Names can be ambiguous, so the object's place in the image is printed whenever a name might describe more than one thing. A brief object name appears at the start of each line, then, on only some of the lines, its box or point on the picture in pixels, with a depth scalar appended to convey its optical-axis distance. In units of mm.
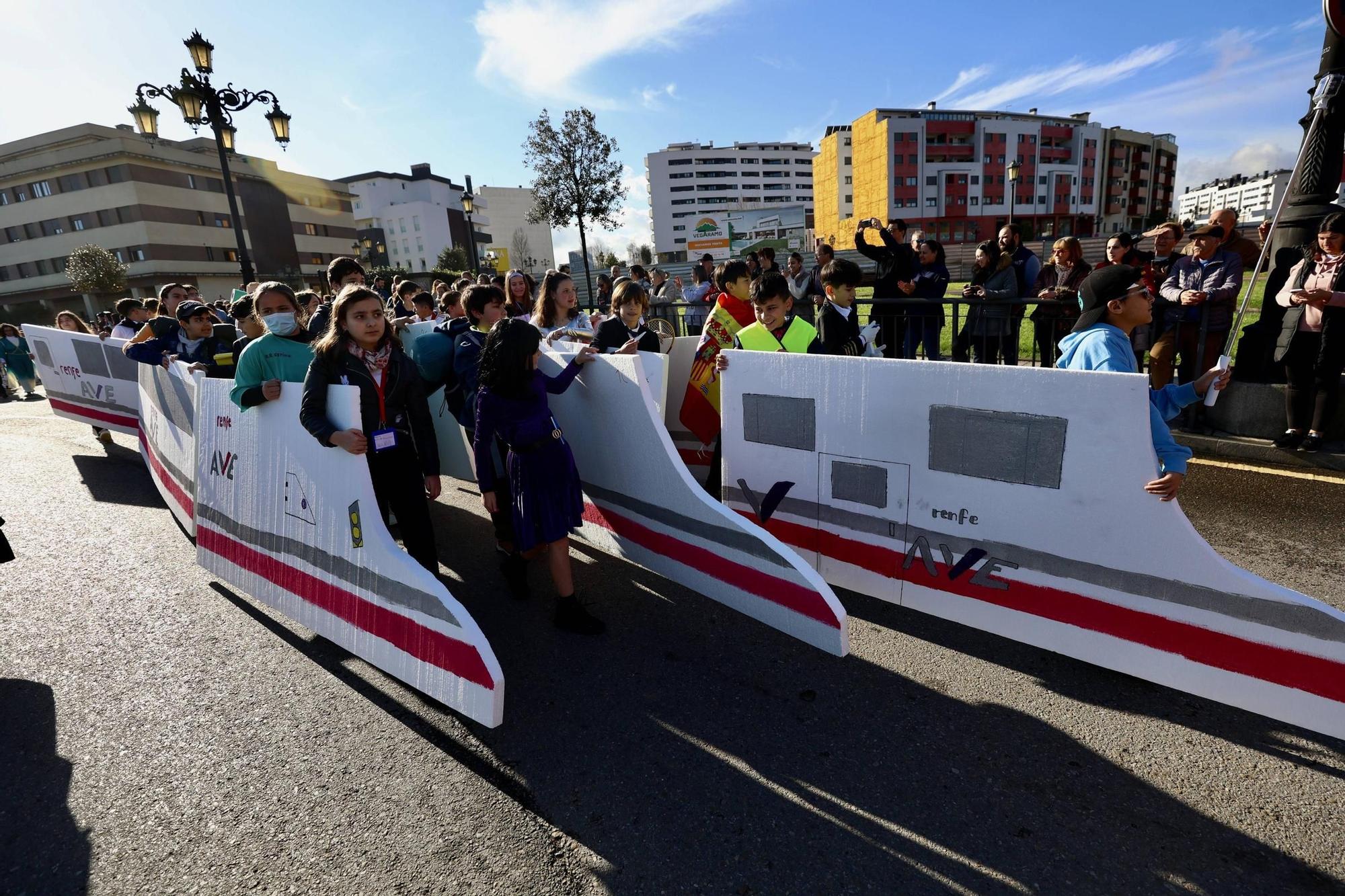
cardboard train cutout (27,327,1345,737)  2543
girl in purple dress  3484
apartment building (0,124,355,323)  46312
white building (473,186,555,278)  109375
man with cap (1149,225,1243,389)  5293
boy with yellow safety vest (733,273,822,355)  3992
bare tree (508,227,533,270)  107250
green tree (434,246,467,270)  75750
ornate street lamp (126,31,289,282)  10141
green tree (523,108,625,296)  32875
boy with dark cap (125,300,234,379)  5289
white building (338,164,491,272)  90000
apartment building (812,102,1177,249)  75750
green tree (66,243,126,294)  39906
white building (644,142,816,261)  118438
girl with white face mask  3568
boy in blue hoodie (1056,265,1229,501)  2748
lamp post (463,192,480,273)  23430
